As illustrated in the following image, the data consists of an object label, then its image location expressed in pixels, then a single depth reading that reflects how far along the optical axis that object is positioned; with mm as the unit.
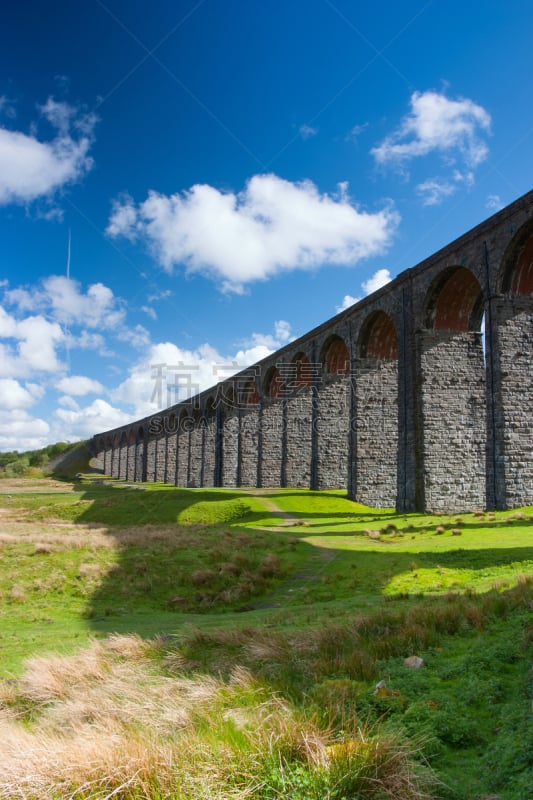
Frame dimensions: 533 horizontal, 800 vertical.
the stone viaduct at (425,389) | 18125
